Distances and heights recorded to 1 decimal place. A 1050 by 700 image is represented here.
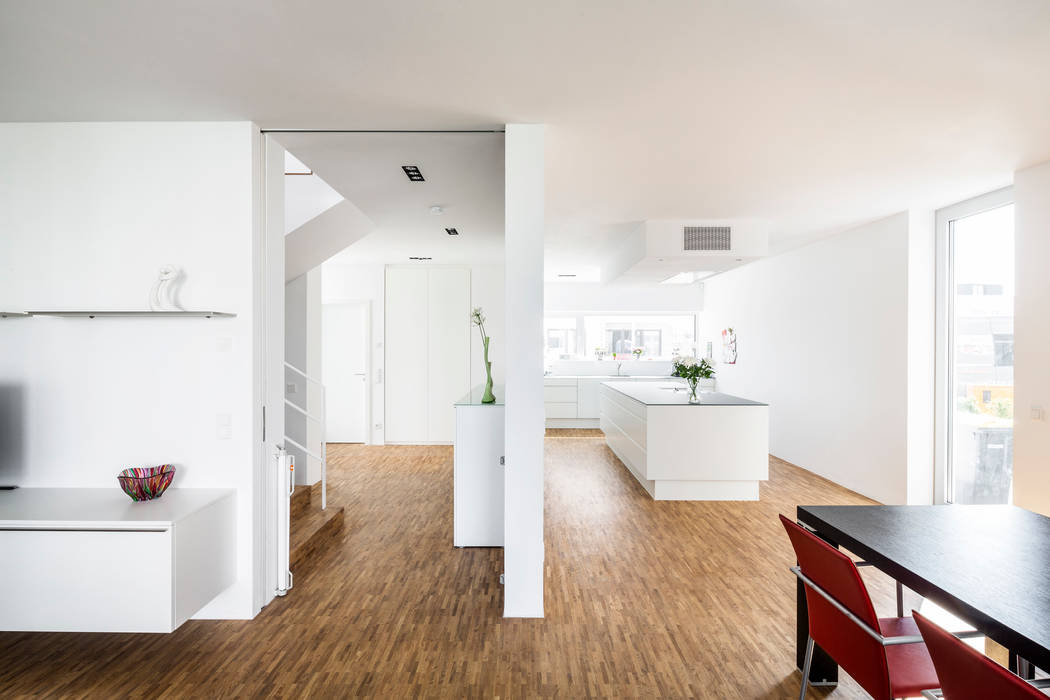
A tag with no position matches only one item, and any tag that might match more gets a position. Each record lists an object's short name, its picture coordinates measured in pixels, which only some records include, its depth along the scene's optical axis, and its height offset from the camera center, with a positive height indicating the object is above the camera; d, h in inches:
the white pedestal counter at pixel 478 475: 153.3 -36.1
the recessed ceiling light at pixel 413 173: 144.5 +46.1
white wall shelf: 107.3 +5.6
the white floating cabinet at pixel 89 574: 92.0 -38.7
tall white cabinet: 310.5 -4.2
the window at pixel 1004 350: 166.2 -0.1
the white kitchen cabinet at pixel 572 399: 367.6 -35.4
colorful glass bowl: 104.7 -26.7
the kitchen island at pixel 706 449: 201.8 -37.3
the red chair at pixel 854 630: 62.4 -34.6
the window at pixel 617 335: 399.9 +7.8
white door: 311.1 -14.2
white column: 114.5 -6.6
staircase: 143.7 -53.4
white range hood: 210.8 +40.8
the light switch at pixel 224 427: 114.3 -17.4
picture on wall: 333.4 +0.1
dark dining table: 53.2 -25.8
